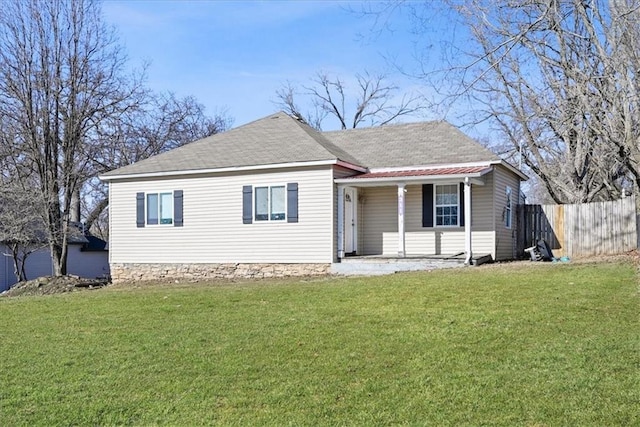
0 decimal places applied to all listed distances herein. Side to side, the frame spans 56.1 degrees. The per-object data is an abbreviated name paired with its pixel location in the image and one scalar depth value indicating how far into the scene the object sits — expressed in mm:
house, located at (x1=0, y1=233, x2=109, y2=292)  24102
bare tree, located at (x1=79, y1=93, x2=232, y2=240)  25422
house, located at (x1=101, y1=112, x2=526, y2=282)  16156
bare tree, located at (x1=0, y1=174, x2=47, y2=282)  20625
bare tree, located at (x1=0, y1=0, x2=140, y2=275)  21078
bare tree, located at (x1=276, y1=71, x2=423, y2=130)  37938
